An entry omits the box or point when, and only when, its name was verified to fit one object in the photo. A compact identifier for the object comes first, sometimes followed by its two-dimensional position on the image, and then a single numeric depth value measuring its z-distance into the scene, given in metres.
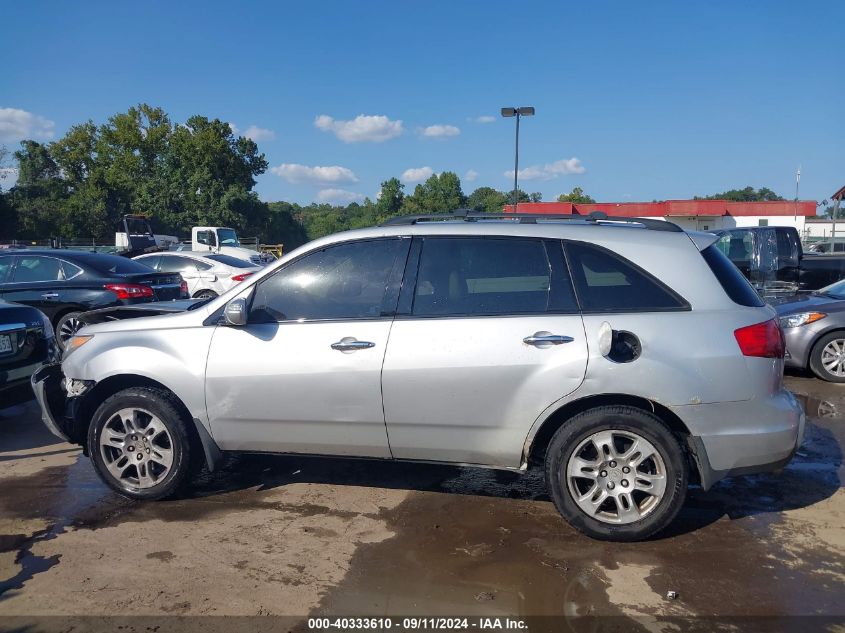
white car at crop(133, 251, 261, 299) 15.12
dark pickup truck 11.68
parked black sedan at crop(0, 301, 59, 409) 5.95
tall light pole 22.48
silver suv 3.72
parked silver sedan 7.95
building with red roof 48.47
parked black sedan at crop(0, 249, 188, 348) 9.26
